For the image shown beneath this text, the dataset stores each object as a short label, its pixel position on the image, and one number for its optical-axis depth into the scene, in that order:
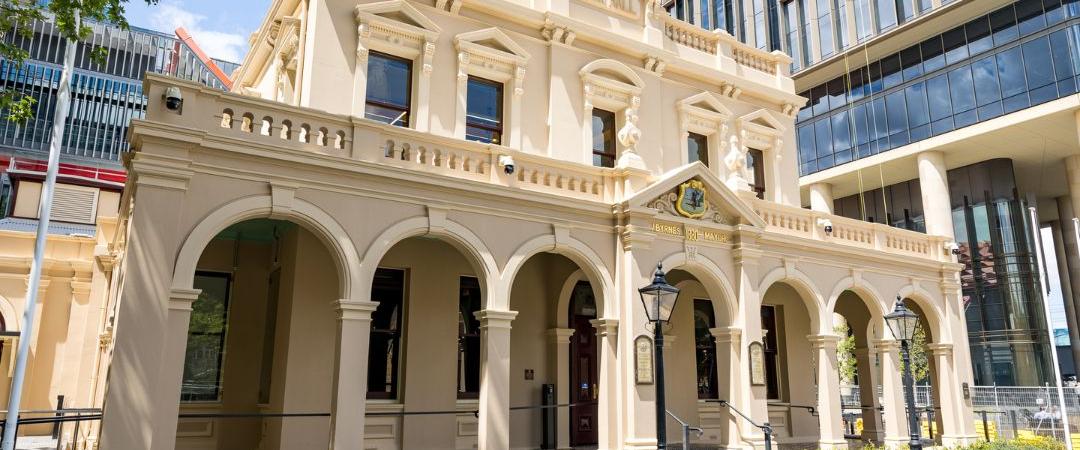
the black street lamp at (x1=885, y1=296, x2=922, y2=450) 12.40
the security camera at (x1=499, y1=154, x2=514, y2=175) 13.03
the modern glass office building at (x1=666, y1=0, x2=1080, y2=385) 30.25
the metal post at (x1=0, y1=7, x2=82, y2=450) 8.94
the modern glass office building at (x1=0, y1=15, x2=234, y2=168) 62.34
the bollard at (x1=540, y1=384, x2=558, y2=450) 15.34
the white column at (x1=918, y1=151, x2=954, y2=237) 32.74
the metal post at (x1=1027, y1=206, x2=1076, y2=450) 20.14
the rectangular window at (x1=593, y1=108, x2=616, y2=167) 17.25
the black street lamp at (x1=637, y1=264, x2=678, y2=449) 10.01
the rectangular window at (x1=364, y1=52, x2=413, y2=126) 14.67
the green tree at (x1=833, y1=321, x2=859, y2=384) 40.03
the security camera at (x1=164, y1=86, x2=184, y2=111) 10.30
